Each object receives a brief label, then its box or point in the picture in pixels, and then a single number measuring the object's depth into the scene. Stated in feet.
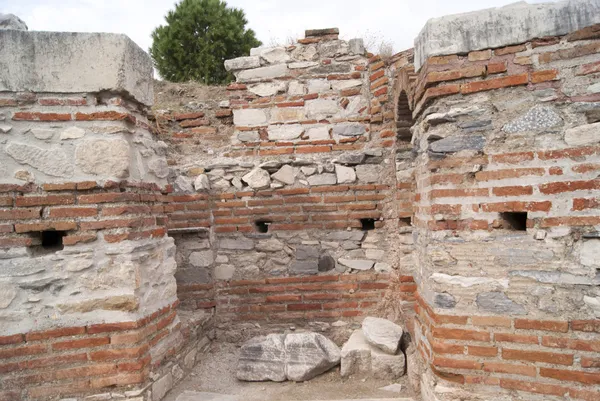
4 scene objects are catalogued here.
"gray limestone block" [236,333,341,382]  11.07
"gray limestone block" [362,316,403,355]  11.03
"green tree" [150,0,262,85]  39.14
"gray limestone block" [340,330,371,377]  11.10
